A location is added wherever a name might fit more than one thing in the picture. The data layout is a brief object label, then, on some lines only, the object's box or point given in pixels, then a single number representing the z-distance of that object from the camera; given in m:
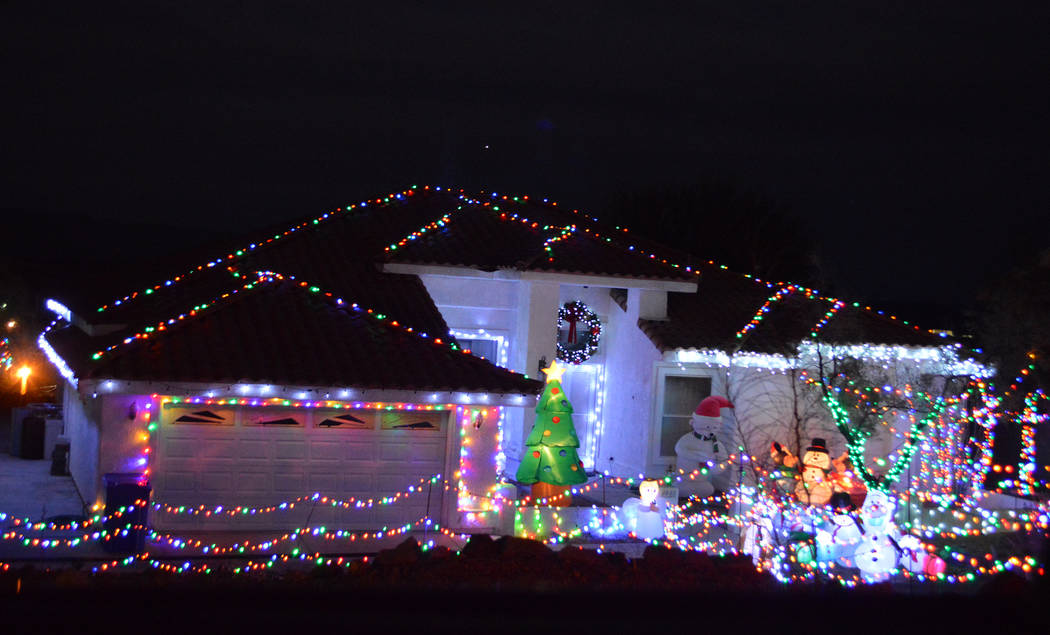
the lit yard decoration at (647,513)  12.82
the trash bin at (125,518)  10.63
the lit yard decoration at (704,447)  15.67
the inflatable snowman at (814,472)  13.10
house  11.74
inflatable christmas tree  14.17
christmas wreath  17.98
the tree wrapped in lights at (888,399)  14.59
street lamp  26.41
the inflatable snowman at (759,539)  11.05
